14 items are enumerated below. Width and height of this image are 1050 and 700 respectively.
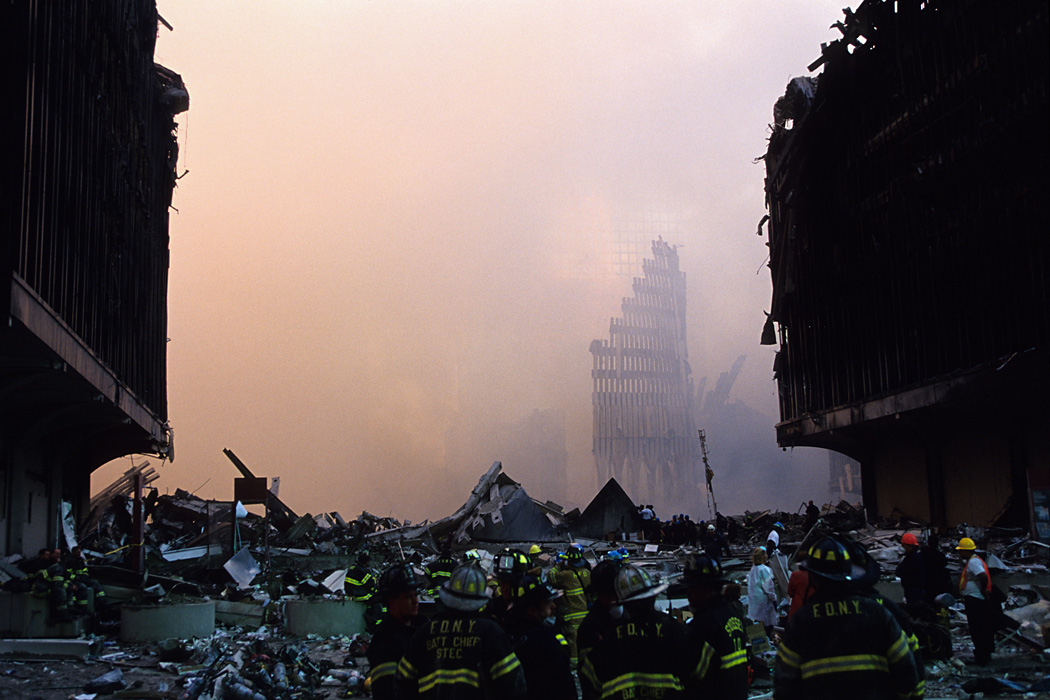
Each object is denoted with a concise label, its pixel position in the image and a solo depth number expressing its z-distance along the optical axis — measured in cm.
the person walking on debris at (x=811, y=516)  2886
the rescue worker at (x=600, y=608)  542
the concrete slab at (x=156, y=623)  1352
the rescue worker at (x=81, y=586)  1407
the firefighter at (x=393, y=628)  507
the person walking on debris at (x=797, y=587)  904
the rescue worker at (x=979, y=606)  1045
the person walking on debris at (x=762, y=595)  1198
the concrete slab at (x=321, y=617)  1385
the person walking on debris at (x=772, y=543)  1781
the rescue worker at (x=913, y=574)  1086
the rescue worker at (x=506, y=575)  648
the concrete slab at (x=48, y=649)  1230
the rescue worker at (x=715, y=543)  1817
